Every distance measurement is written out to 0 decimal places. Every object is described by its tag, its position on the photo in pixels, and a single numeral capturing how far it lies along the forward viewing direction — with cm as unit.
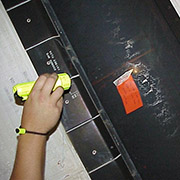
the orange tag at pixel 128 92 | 119
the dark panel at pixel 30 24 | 114
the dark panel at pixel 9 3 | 115
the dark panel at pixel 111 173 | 112
